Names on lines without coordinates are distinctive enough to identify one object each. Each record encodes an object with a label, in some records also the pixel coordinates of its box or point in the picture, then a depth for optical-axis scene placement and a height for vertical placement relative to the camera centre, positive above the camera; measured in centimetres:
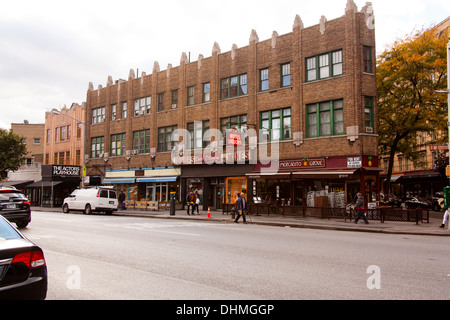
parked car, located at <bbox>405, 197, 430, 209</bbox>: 3334 -149
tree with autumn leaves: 2662 +759
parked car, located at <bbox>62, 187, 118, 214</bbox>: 2762 -103
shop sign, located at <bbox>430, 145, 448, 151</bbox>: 1822 +197
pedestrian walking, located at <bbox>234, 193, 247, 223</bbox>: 2047 -106
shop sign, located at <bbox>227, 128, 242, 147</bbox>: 2727 +361
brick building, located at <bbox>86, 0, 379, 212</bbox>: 2392 +539
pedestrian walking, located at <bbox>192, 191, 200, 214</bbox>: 2722 -105
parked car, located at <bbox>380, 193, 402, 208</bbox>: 3534 -137
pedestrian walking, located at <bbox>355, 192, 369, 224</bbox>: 1897 -109
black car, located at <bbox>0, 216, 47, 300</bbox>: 436 -102
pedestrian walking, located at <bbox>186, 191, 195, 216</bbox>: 2683 -89
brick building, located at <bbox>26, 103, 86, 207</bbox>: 4212 +362
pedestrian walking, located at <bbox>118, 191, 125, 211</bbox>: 3270 -113
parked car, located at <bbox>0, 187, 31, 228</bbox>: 1487 -80
